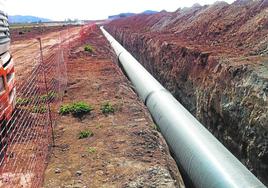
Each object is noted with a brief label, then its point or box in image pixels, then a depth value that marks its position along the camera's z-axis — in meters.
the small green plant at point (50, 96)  6.41
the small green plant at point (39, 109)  5.73
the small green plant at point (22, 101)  5.92
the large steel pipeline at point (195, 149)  3.85
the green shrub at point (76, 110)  5.93
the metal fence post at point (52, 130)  4.79
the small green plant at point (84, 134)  4.96
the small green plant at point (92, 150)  4.42
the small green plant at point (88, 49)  13.31
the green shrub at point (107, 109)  5.91
